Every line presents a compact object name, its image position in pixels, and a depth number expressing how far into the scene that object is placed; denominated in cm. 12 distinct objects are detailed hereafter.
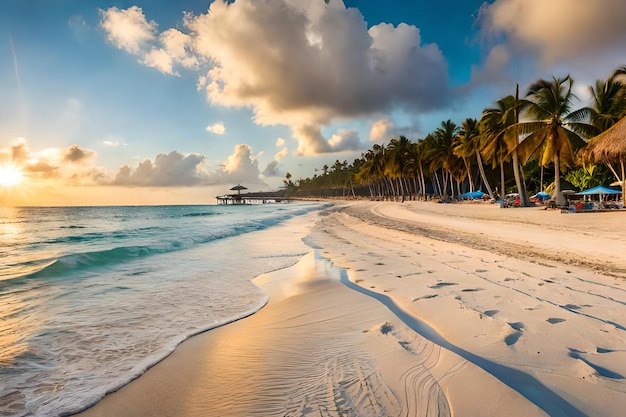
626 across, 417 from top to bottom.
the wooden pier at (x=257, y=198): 14209
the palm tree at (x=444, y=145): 4675
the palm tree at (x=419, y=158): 5478
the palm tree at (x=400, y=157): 6106
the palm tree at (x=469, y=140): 3692
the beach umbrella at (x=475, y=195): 3903
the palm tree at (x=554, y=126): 2117
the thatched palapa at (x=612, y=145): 1595
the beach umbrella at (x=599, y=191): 2559
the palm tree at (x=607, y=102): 2373
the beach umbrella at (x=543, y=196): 3038
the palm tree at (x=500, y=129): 2389
